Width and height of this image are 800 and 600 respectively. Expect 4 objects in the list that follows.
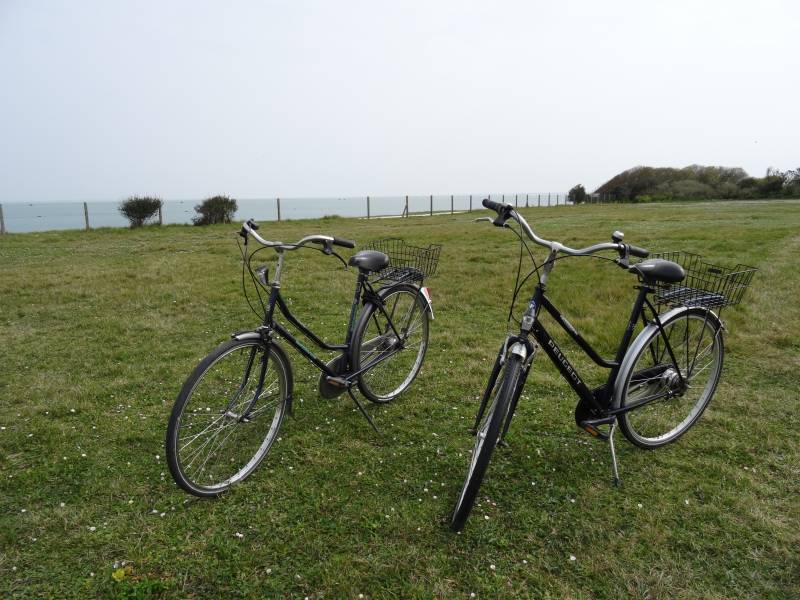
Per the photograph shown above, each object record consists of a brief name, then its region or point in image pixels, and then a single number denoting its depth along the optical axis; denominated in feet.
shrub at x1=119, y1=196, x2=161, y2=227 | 64.28
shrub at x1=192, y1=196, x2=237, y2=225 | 70.90
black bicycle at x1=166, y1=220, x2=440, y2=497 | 8.97
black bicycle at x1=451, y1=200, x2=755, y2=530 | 7.95
